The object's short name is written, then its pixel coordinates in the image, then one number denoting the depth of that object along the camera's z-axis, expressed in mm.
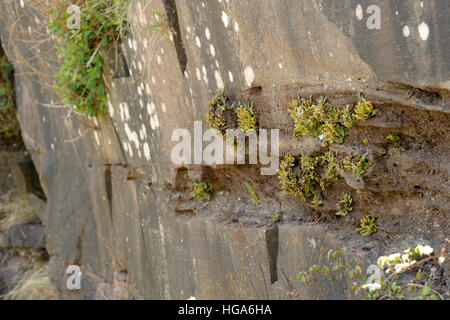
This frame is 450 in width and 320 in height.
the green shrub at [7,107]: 5968
